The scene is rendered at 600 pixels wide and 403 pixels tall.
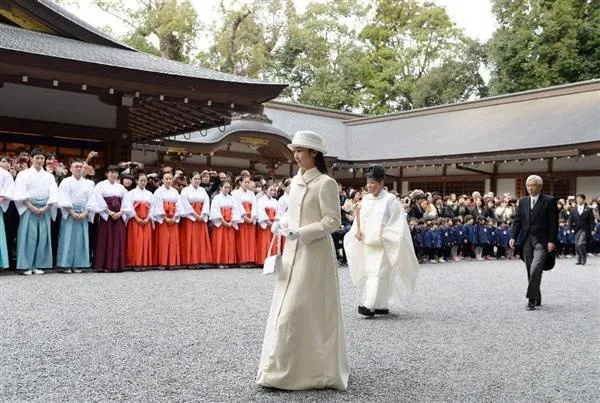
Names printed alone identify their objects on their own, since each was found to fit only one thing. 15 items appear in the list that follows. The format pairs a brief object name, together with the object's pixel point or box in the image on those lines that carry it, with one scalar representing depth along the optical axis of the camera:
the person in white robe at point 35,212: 8.60
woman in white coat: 3.69
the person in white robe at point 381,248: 6.56
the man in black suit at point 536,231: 7.22
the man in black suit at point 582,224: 14.67
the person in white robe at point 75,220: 9.10
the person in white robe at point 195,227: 10.70
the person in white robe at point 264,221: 11.57
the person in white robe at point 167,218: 10.26
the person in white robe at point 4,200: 8.41
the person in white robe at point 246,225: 11.38
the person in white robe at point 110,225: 9.52
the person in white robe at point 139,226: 9.96
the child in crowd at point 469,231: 15.29
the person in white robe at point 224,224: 11.02
